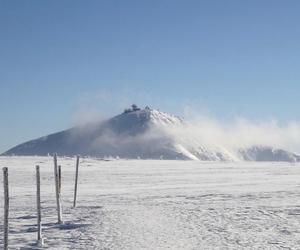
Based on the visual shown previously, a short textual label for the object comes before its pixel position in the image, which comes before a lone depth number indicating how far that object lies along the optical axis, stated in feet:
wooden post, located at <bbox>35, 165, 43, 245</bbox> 51.69
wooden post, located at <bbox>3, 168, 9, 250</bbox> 42.42
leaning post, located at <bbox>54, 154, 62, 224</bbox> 63.26
